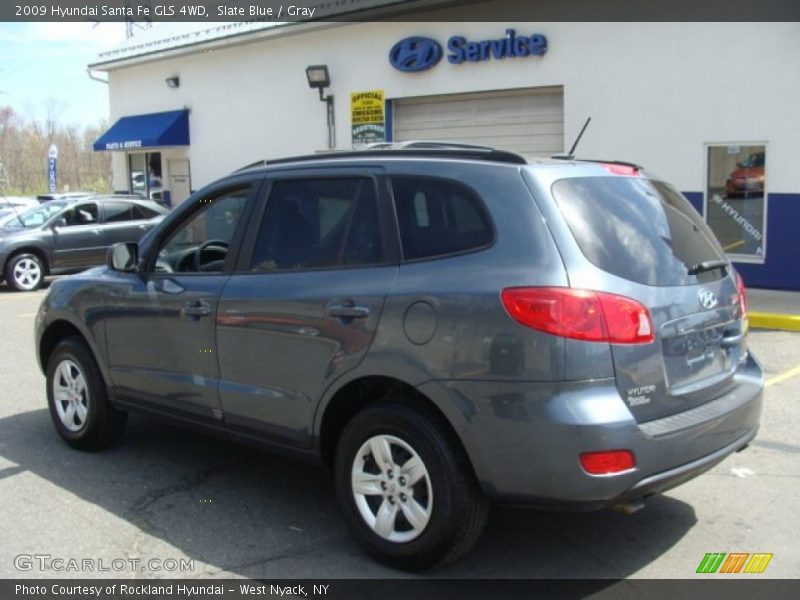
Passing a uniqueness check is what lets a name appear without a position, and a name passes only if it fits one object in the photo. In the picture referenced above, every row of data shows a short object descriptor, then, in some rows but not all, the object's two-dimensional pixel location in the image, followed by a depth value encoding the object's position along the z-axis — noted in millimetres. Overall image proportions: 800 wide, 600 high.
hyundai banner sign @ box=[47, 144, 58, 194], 27703
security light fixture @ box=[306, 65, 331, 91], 16141
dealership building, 11422
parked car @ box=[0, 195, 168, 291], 14469
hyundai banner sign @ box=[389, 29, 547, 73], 13398
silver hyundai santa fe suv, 3334
